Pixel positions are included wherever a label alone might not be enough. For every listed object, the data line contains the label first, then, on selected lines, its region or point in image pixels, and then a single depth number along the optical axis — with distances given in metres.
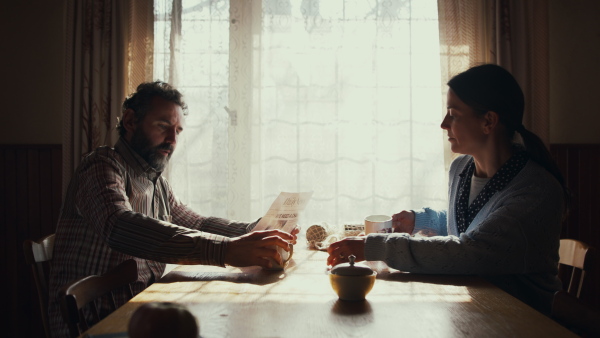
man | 1.68
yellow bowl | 1.32
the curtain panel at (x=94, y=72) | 3.17
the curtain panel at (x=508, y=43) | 3.19
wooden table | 1.11
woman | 1.61
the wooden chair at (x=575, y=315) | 1.10
